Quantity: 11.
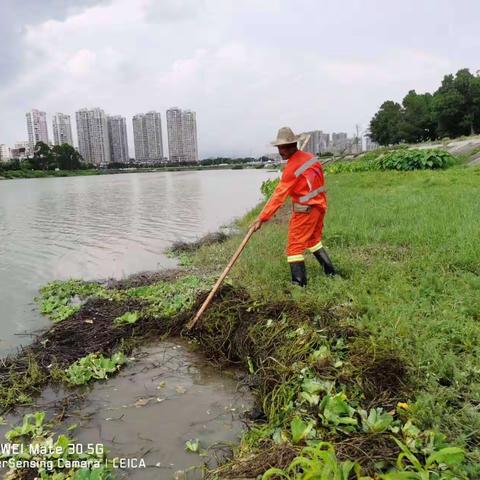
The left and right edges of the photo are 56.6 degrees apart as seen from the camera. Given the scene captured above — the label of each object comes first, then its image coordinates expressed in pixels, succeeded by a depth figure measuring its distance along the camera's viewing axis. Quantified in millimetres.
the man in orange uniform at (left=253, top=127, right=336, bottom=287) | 5047
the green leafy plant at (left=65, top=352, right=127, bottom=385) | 4059
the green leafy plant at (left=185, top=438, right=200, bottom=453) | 3055
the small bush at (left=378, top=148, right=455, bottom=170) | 19000
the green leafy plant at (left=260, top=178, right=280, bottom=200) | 20000
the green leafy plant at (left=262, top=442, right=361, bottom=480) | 2232
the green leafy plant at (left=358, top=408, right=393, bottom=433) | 2707
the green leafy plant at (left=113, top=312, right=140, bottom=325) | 5055
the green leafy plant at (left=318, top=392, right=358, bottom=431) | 2799
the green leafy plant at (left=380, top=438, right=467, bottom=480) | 2252
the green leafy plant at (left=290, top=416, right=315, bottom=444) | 2738
